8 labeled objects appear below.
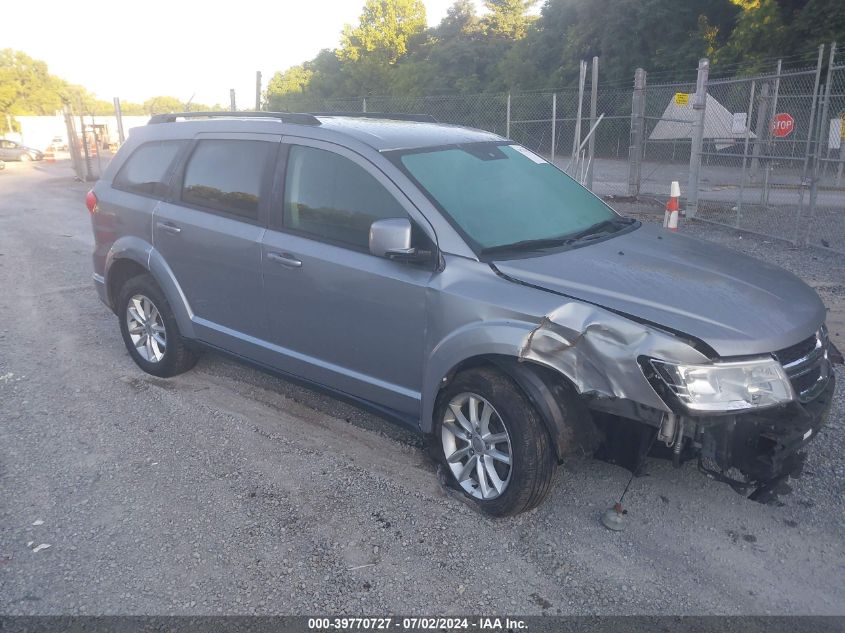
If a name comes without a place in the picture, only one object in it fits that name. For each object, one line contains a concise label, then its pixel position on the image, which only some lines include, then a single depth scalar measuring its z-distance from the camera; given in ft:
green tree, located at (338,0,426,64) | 186.70
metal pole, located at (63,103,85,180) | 70.70
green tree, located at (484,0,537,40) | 172.76
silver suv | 10.08
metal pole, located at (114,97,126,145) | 55.42
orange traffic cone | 28.99
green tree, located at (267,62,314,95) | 177.89
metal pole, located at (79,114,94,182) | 63.17
